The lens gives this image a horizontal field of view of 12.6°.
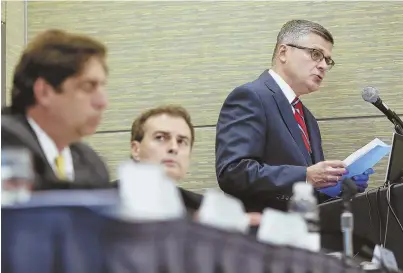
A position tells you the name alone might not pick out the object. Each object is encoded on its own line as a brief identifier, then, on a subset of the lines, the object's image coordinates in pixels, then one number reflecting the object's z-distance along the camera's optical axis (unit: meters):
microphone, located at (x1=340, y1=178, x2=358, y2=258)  4.07
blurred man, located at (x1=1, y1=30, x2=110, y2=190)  3.81
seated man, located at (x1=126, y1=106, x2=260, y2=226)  4.22
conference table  3.14
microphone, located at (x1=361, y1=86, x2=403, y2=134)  5.02
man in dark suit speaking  4.88
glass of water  3.25
